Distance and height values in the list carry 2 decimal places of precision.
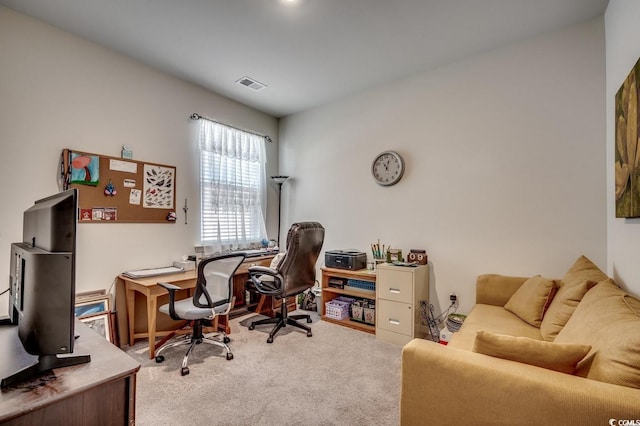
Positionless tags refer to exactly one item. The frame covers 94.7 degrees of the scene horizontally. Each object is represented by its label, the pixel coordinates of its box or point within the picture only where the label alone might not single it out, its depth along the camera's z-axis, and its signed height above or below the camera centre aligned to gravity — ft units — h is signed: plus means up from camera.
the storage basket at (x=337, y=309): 11.46 -3.60
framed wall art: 5.11 +1.35
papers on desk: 9.19 -1.81
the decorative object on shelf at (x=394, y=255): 10.96 -1.39
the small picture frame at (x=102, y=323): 8.49 -3.13
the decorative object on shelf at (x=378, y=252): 11.64 -1.34
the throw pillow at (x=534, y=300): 6.97 -1.99
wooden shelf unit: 10.78 -2.82
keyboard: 12.48 -1.52
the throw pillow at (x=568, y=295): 5.76 -1.56
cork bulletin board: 8.55 +0.94
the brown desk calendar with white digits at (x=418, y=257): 10.47 -1.37
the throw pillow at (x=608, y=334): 3.27 -1.52
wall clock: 11.23 +1.97
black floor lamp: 14.48 +1.90
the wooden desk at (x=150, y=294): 8.50 -2.36
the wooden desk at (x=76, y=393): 2.79 -1.78
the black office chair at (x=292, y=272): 9.92 -1.88
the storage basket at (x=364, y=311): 10.90 -3.51
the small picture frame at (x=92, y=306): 8.39 -2.64
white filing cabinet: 9.54 -2.76
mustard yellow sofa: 3.20 -1.90
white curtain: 11.97 +1.32
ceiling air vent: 11.27 +5.25
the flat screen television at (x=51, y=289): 3.10 -0.78
